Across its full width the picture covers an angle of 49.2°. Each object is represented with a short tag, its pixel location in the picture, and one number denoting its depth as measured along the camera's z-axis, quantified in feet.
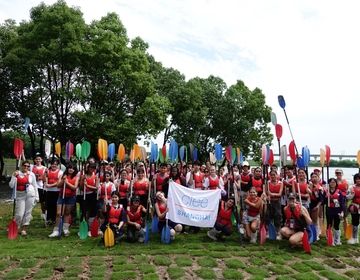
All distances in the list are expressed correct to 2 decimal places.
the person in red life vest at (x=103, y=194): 30.09
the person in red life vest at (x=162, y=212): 28.99
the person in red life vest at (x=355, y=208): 28.89
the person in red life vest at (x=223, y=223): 28.55
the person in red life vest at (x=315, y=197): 29.45
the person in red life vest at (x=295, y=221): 26.22
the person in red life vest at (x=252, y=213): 28.22
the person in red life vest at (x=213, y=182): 32.53
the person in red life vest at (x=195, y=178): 33.65
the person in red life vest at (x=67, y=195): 29.60
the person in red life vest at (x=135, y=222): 27.50
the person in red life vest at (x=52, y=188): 31.78
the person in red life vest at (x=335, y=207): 28.45
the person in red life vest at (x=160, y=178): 31.27
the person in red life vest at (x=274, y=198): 29.68
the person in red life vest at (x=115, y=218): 27.02
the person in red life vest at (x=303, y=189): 29.07
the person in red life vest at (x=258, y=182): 31.14
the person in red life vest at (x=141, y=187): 30.07
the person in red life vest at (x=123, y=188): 30.81
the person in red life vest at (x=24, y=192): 29.48
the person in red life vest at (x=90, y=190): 30.58
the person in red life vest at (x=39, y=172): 34.68
